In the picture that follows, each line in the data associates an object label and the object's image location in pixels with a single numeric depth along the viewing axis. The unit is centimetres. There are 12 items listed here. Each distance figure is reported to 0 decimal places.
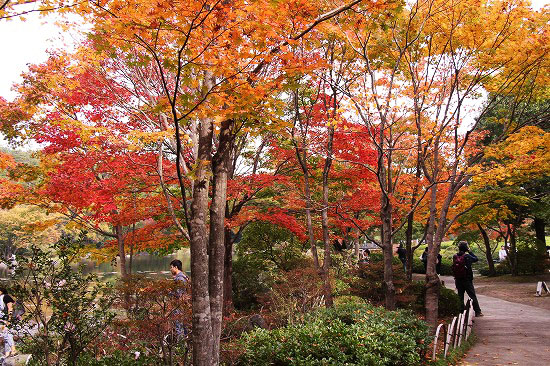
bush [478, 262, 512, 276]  2127
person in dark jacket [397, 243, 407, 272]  1908
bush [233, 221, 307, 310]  1358
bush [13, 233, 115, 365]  474
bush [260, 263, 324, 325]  895
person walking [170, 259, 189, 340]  514
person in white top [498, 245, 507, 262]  2548
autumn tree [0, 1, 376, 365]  327
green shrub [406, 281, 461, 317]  1032
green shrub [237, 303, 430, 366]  525
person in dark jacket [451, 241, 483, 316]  895
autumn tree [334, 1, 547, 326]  690
